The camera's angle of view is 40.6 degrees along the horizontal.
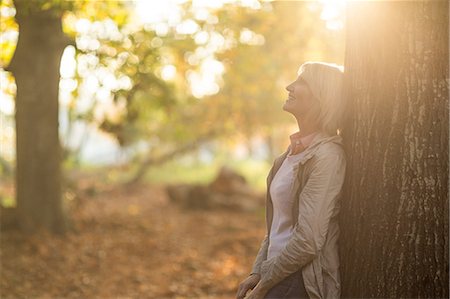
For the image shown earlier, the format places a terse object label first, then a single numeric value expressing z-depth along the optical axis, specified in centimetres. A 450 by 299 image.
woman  334
